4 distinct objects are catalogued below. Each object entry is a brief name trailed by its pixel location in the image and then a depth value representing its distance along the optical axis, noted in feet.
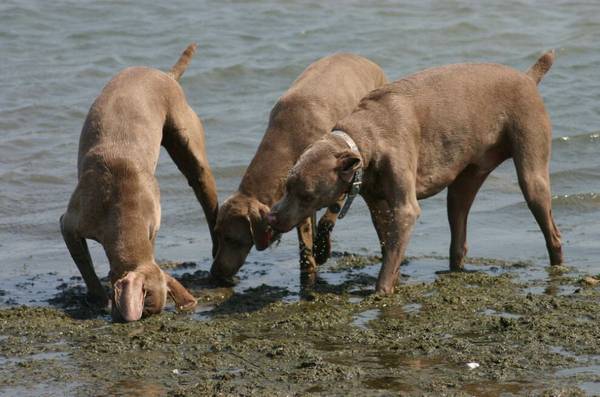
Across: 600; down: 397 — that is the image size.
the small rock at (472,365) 45.10
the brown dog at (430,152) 54.80
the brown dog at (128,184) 53.31
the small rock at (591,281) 57.16
